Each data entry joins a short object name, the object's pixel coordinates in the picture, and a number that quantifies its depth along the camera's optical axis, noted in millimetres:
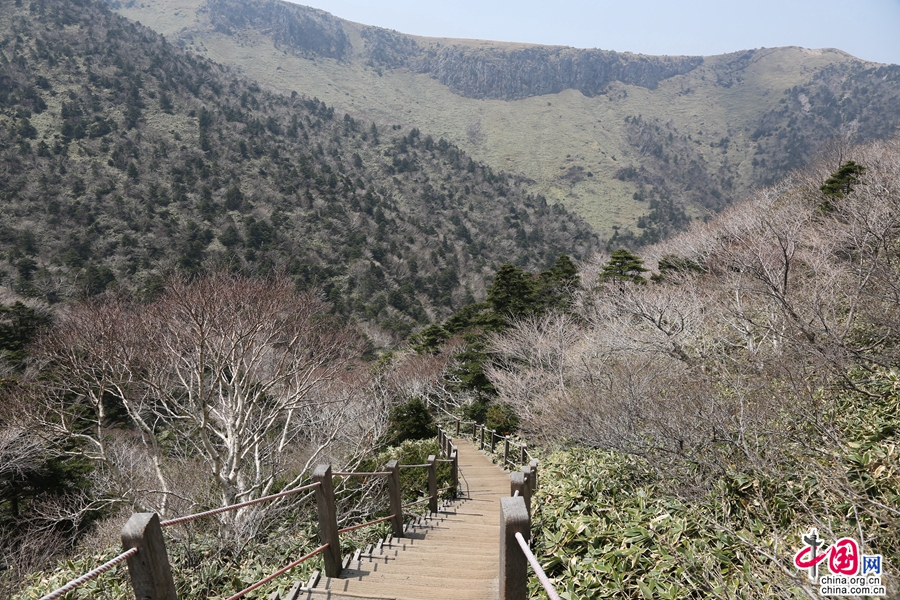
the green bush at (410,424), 17109
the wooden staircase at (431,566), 3715
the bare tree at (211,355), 9969
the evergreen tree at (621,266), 25297
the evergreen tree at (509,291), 27172
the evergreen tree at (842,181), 18219
